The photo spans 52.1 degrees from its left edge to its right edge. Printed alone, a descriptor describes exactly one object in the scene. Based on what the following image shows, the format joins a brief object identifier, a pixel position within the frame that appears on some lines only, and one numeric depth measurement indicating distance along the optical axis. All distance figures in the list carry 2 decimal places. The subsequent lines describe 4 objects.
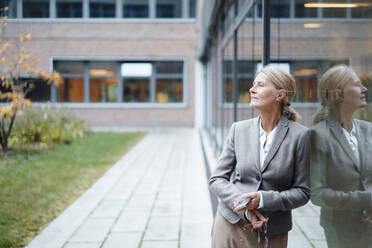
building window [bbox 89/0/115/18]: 15.57
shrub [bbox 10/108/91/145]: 9.41
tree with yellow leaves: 5.50
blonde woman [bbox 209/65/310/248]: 1.63
